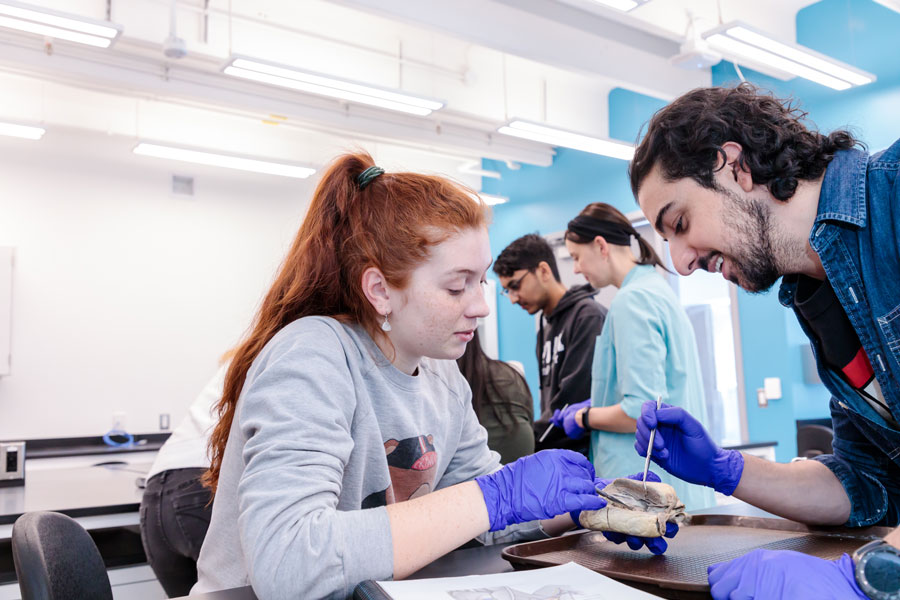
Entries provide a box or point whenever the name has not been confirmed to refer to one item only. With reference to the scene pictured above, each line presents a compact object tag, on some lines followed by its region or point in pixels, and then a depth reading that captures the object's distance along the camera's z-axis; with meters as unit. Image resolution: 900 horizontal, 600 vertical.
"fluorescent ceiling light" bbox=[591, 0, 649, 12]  3.26
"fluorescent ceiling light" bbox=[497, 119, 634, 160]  4.78
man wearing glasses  2.72
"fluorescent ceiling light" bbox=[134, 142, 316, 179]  4.84
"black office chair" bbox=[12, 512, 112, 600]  0.90
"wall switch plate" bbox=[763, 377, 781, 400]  4.70
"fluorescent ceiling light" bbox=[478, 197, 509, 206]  6.17
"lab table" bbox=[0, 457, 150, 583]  1.87
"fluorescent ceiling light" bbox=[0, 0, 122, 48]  3.13
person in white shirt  1.96
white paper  0.82
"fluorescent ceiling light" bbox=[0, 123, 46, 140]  4.46
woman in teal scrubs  2.16
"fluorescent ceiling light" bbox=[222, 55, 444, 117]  3.81
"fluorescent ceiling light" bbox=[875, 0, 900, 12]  3.85
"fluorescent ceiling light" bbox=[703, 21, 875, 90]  3.57
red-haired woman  0.88
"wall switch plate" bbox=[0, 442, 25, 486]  2.50
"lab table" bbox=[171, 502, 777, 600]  0.92
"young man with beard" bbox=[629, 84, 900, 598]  1.13
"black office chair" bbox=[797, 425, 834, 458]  3.40
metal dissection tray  0.88
